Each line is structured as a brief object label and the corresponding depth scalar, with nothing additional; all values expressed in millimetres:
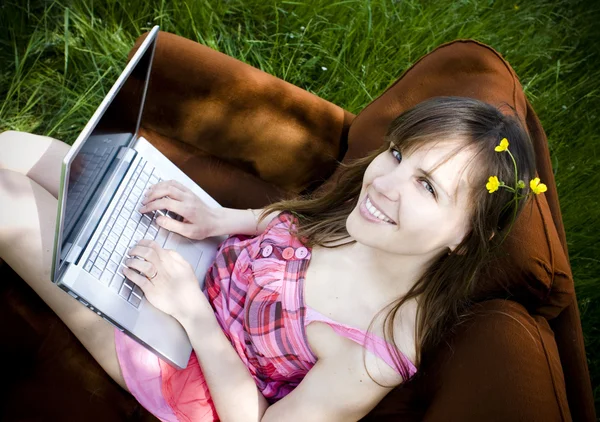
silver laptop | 1019
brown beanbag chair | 998
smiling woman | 1003
